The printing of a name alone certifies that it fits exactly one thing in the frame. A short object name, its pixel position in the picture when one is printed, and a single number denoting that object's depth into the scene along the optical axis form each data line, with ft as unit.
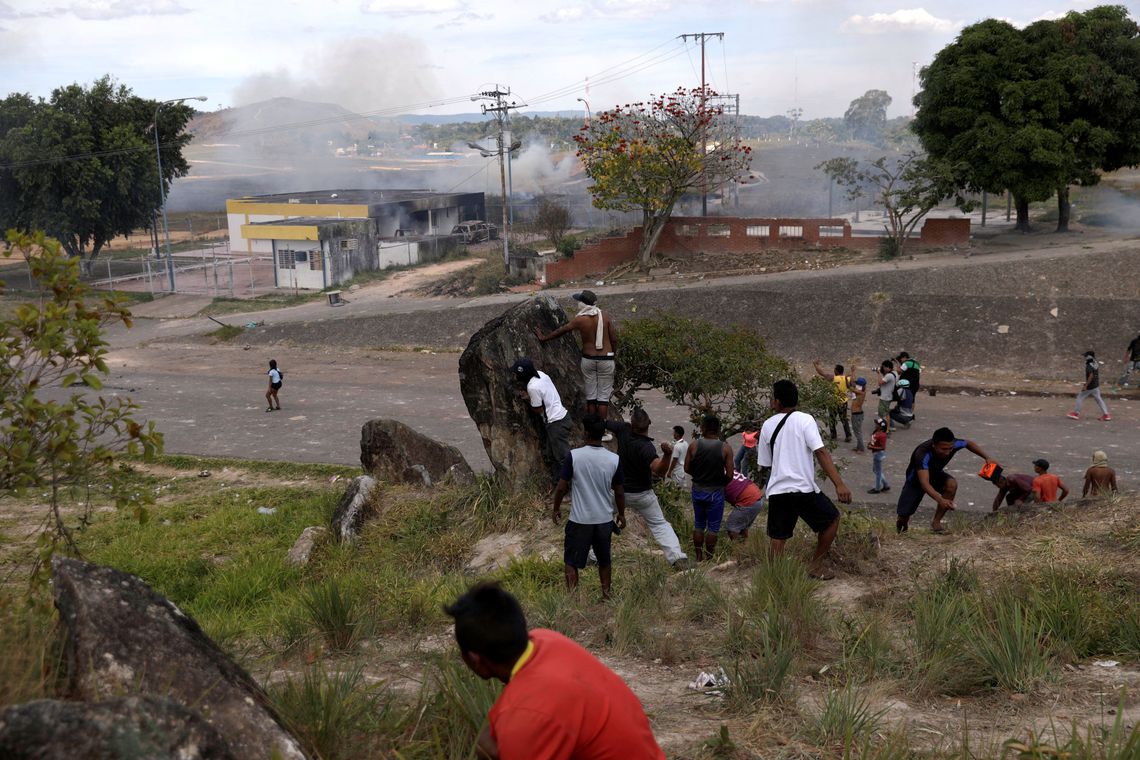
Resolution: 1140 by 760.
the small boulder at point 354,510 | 32.81
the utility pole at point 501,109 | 119.47
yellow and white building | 122.21
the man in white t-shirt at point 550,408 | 31.68
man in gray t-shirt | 22.90
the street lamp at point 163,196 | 115.96
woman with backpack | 60.08
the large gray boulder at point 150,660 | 11.86
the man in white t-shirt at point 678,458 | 34.86
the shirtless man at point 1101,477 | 33.58
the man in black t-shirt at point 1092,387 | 51.49
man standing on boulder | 33.24
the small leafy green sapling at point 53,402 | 17.70
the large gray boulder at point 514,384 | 33.32
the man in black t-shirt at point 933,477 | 29.86
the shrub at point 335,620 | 19.53
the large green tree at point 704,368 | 35.55
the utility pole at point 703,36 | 154.84
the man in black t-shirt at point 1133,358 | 58.85
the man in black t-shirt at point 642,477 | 25.89
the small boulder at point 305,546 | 31.04
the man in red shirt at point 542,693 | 9.37
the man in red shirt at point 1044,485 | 33.45
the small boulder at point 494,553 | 28.40
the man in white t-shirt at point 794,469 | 22.63
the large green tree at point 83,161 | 115.14
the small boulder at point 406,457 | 37.51
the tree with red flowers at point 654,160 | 96.48
